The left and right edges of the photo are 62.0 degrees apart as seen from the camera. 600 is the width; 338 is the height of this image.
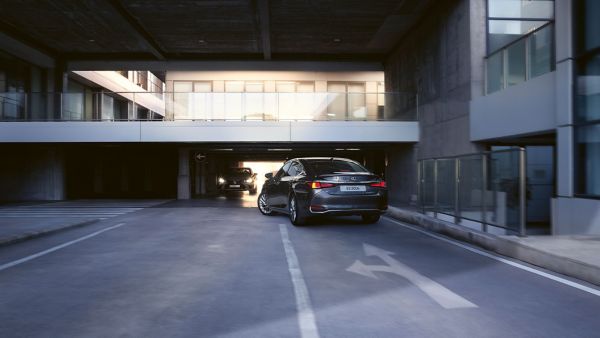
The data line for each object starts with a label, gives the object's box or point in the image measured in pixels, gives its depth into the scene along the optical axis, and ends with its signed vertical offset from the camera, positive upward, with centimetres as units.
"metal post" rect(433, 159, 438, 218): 1240 -47
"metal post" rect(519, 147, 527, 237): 815 -35
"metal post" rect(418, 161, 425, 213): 1334 -51
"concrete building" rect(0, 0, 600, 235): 1006 +259
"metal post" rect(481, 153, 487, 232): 969 -38
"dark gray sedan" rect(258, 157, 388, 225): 1072 -47
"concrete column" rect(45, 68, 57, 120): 1976 +262
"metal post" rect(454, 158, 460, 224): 1096 -46
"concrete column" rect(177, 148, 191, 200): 2498 -31
